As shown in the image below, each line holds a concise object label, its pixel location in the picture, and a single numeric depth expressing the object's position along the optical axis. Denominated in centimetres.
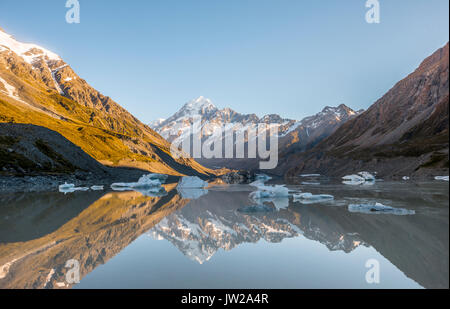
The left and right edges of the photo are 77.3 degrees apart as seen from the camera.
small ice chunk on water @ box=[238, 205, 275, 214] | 2477
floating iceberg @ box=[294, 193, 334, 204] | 3329
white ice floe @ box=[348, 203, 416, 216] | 2091
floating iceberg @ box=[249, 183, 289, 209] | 3514
